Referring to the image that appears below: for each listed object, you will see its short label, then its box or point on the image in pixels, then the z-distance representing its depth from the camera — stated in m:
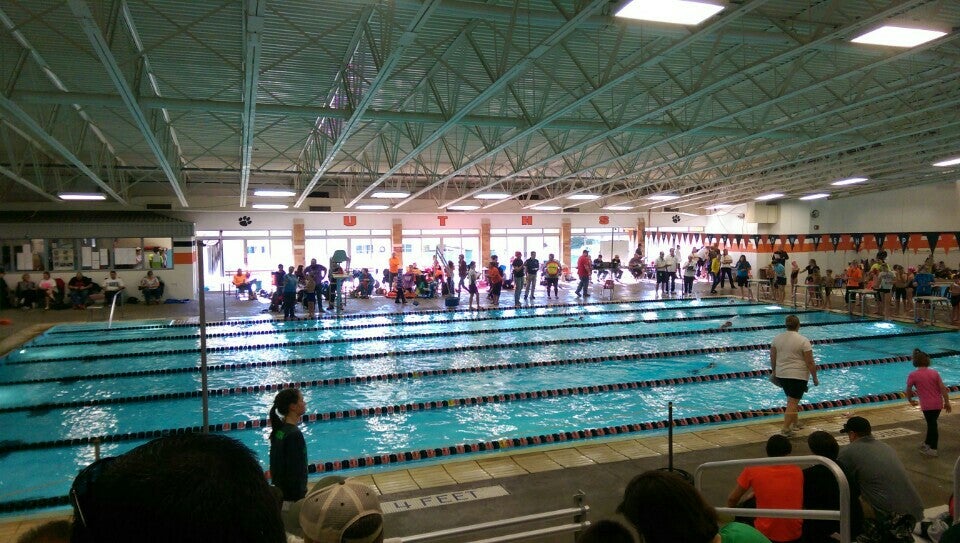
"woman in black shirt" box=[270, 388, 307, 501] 3.43
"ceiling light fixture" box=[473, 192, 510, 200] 19.20
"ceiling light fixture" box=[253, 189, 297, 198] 16.20
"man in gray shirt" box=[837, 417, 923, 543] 3.52
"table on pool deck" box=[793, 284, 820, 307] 16.02
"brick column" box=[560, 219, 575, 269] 26.77
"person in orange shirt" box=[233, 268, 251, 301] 19.14
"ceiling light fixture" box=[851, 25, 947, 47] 5.67
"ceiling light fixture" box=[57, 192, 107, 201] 16.05
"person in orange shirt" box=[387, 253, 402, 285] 19.82
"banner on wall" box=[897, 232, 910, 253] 16.97
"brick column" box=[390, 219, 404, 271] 24.15
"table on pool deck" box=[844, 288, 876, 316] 14.12
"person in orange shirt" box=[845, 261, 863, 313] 14.82
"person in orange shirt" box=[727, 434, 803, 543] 3.23
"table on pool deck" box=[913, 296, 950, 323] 12.38
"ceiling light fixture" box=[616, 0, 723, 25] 4.93
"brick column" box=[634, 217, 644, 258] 27.80
